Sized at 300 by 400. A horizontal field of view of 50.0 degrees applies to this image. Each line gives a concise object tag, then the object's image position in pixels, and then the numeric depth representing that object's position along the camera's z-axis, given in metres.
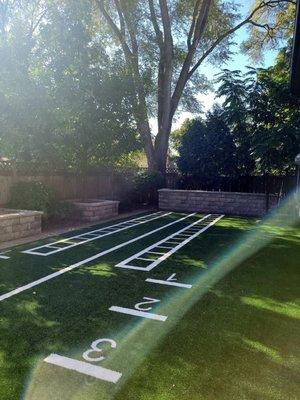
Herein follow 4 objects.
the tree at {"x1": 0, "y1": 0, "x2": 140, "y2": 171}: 9.35
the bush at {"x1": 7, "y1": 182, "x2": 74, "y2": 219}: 9.77
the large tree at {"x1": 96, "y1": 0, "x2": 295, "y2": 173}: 16.45
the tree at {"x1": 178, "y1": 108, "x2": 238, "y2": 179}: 14.62
